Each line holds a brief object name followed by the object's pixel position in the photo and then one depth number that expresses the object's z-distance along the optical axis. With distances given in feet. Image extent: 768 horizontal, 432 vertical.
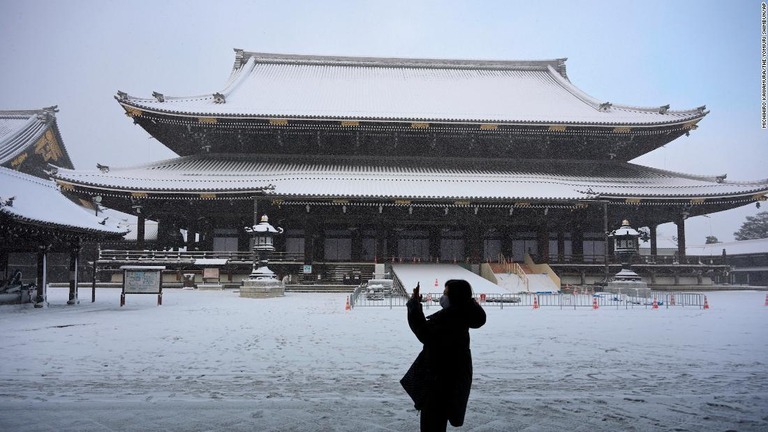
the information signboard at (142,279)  54.29
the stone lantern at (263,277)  65.87
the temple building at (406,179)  81.71
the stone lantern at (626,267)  67.82
